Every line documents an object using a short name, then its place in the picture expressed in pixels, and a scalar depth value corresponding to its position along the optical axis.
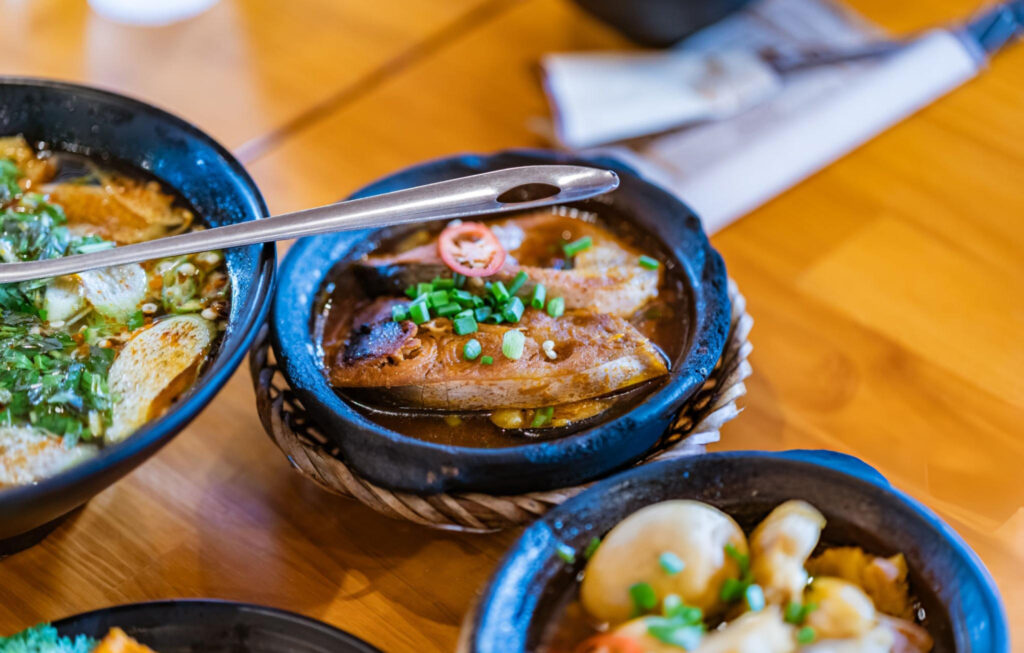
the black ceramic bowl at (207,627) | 0.62
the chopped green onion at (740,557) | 0.60
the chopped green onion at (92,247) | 0.69
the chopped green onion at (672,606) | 0.59
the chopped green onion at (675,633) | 0.58
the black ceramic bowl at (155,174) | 0.61
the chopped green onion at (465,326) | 0.68
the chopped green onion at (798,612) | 0.59
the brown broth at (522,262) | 0.67
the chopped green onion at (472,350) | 0.67
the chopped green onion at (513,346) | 0.67
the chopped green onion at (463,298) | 0.69
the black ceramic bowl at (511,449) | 0.63
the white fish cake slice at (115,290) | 0.68
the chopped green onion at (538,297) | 0.69
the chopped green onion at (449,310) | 0.69
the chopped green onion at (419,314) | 0.68
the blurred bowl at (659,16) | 0.91
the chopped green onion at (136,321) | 0.68
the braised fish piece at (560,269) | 0.70
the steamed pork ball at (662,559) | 0.60
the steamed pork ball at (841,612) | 0.59
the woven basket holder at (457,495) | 0.64
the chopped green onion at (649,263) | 0.71
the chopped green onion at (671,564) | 0.59
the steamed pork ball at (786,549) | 0.60
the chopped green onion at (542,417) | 0.67
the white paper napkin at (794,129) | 0.81
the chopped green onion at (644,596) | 0.59
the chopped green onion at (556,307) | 0.69
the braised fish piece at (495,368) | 0.67
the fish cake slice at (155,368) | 0.64
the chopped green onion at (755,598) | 0.60
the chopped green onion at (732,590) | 0.60
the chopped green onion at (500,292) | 0.69
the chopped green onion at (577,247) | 0.72
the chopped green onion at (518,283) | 0.69
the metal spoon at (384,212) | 0.67
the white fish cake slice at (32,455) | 0.62
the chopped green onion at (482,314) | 0.69
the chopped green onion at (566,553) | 0.61
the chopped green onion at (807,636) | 0.59
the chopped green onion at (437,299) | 0.69
